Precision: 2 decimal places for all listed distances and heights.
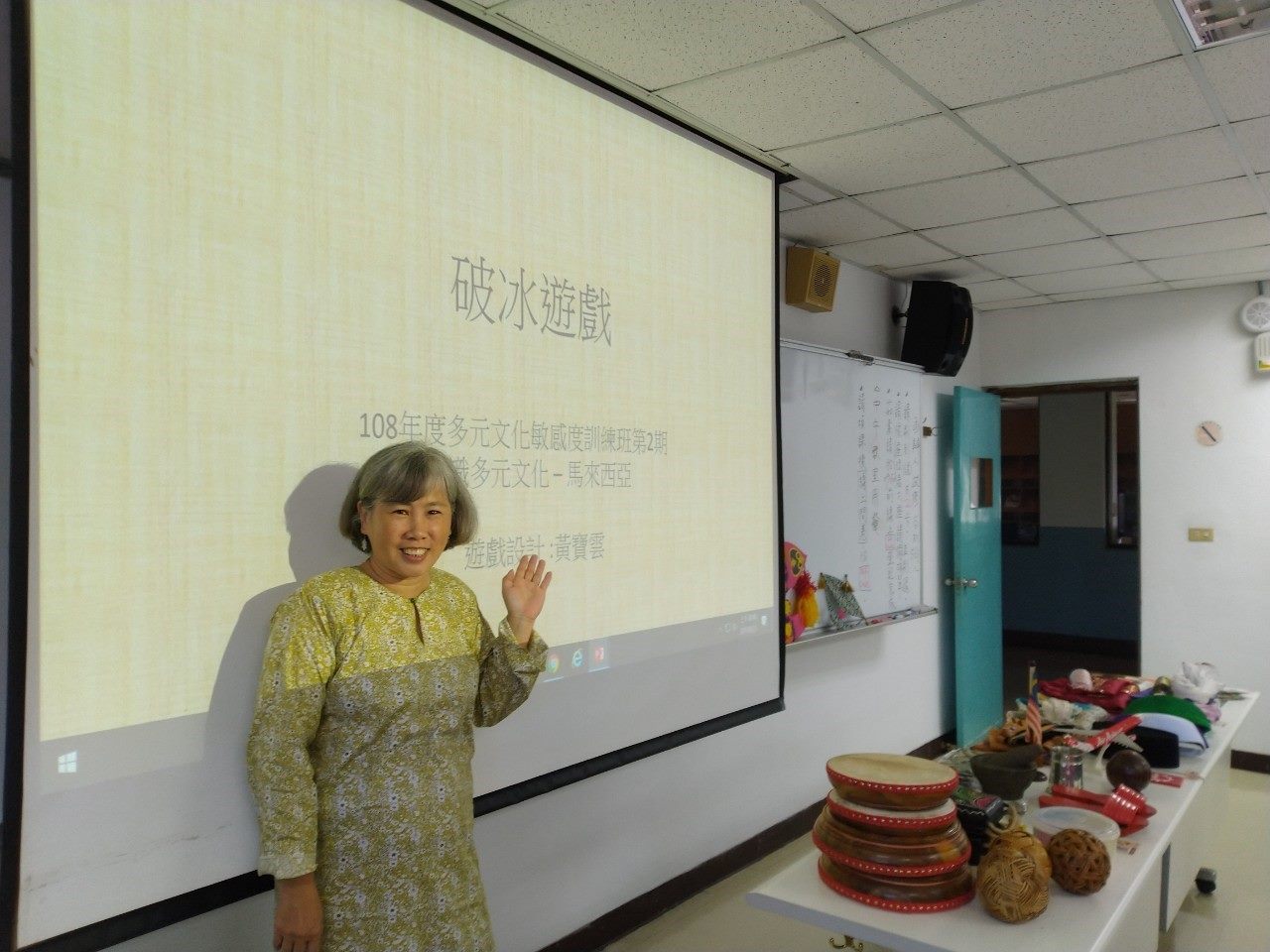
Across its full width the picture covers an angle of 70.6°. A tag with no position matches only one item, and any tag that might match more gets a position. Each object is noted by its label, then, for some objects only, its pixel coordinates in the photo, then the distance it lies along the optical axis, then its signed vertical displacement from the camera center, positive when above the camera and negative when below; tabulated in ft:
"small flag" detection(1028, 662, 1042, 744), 7.63 -2.09
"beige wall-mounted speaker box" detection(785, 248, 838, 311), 12.16 +2.79
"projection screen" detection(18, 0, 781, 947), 4.49 +0.70
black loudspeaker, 14.79 +2.61
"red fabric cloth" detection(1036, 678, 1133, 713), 9.48 -2.31
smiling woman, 4.66 -1.41
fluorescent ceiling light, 6.62 +3.48
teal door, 15.84 -1.48
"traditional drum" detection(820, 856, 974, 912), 5.24 -2.43
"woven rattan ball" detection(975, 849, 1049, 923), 5.05 -2.31
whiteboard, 12.16 +0.14
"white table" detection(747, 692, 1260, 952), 4.93 -2.54
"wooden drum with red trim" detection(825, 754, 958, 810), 5.27 -1.81
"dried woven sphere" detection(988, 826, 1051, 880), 5.18 -2.11
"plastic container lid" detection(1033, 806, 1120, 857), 6.00 -2.36
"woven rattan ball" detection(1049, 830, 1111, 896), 5.34 -2.29
